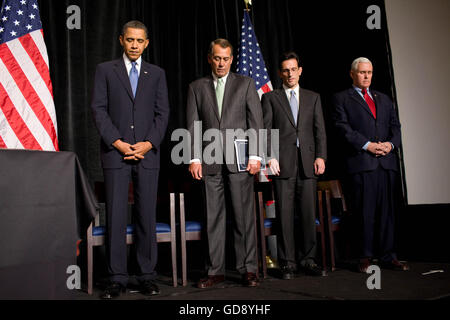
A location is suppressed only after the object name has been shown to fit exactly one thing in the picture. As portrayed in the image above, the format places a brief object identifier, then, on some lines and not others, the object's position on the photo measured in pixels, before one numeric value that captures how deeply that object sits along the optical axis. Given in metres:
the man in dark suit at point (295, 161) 3.13
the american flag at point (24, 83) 3.34
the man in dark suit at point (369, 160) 3.30
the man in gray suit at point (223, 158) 2.86
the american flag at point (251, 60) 4.79
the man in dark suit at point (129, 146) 2.63
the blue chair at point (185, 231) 2.96
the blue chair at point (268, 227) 3.24
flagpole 4.97
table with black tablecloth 1.95
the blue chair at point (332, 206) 3.47
